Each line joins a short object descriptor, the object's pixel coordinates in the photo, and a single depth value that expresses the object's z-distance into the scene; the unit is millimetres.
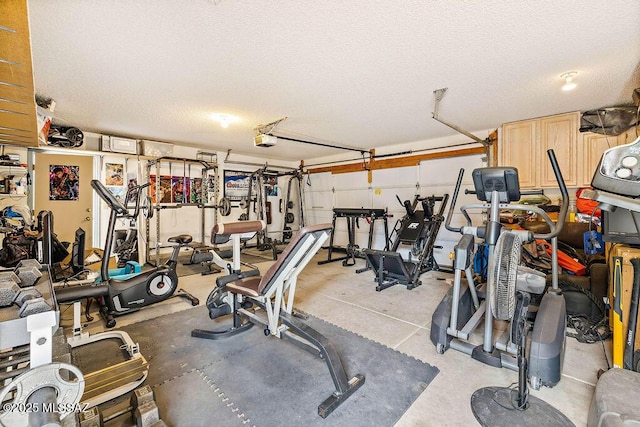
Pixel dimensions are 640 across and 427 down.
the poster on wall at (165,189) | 6108
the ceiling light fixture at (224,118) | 4045
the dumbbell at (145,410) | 1417
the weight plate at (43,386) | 659
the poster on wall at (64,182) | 5523
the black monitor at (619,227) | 1823
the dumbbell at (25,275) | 1042
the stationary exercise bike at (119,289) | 2807
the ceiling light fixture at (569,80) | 2704
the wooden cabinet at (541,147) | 3836
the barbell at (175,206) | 5391
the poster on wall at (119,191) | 5467
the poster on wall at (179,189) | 6266
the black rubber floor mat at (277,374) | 1678
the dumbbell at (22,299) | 710
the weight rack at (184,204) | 5535
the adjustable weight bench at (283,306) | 1807
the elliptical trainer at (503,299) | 1688
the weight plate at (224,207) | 6488
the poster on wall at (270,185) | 7039
